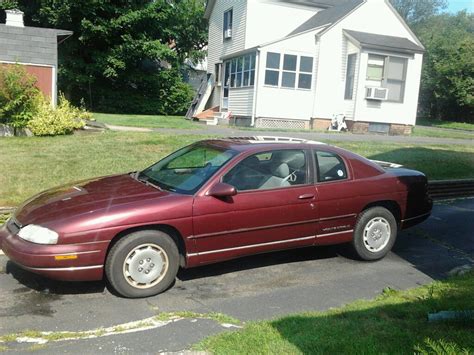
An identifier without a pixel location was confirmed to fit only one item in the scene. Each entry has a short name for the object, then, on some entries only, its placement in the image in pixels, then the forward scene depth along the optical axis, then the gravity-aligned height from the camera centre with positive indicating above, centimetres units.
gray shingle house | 1438 +104
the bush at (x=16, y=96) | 1248 -22
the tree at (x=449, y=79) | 4044 +309
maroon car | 466 -113
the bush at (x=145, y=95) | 2933 +6
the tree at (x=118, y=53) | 2666 +223
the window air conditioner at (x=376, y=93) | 2285 +83
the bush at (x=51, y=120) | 1262 -76
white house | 2259 +155
